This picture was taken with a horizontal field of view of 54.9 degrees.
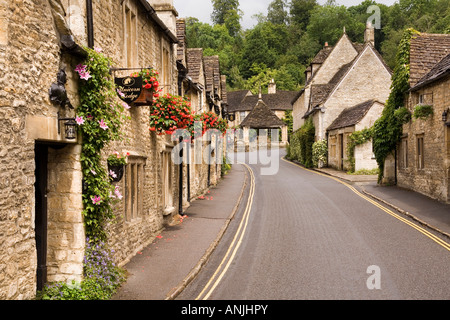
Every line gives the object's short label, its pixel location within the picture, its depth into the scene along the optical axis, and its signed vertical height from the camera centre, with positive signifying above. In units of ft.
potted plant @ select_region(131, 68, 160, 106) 31.55 +5.31
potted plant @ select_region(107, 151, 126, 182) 28.78 -0.55
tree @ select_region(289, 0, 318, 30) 337.52 +114.97
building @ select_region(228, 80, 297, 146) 257.14 +34.22
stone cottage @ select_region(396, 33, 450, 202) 57.21 +4.52
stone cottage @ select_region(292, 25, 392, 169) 119.44 +18.77
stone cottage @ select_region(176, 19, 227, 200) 63.42 +10.99
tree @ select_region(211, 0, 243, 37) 351.05 +118.15
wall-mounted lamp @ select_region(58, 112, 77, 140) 22.25 +1.57
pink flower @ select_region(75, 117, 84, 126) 23.18 +2.04
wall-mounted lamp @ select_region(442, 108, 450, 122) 56.59 +5.41
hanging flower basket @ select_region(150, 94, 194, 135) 40.70 +4.15
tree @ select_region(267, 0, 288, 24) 357.82 +119.05
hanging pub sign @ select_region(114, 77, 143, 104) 30.48 +5.00
